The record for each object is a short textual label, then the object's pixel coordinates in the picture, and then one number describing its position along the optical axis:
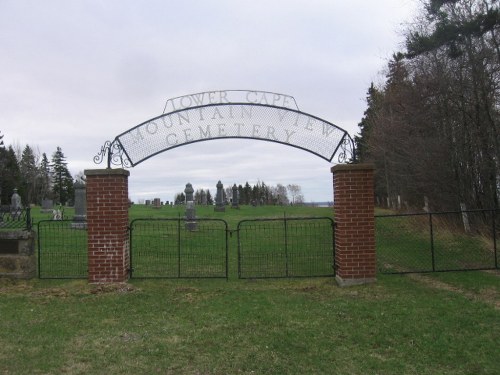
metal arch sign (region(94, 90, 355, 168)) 8.16
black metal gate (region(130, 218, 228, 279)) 9.17
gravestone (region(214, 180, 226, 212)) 32.06
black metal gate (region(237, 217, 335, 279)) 9.27
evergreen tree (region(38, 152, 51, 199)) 72.38
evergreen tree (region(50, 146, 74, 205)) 75.75
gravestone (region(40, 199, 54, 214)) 36.33
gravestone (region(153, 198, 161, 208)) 47.91
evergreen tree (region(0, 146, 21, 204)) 55.62
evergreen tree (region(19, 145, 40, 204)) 69.00
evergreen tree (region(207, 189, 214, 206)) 59.78
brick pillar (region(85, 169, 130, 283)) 7.75
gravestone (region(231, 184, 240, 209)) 38.88
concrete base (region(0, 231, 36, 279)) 8.17
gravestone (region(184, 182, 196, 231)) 18.47
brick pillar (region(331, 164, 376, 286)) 7.65
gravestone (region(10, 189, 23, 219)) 29.52
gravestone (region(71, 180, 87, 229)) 18.14
